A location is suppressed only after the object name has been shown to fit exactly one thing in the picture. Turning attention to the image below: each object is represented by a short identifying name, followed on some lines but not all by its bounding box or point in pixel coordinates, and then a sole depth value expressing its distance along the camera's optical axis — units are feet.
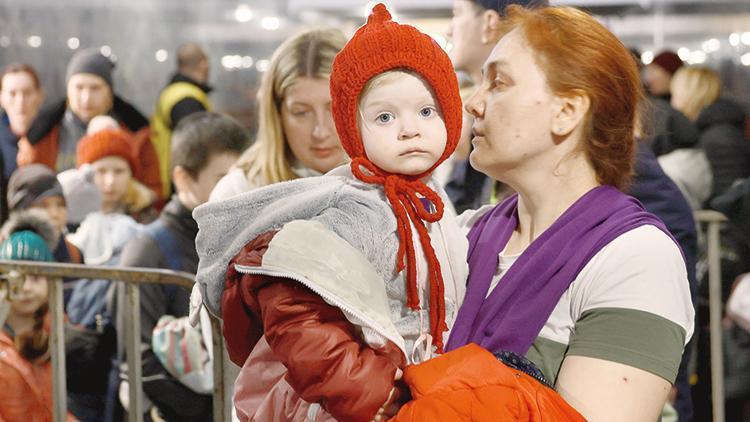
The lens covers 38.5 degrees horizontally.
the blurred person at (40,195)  17.52
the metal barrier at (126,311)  10.56
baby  6.49
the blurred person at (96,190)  18.04
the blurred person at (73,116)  20.57
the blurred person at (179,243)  12.85
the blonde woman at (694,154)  20.79
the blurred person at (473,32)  11.94
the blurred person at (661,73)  23.48
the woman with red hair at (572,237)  6.68
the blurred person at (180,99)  21.50
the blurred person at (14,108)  20.67
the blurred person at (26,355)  12.32
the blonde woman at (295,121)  10.69
